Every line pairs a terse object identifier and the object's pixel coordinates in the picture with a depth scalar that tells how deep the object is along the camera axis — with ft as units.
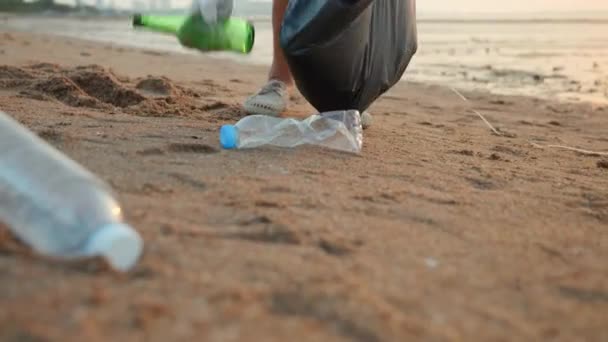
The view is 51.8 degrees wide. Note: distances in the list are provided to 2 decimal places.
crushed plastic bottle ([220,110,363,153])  7.02
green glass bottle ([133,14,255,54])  8.86
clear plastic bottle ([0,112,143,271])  3.23
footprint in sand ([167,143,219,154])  6.47
